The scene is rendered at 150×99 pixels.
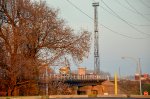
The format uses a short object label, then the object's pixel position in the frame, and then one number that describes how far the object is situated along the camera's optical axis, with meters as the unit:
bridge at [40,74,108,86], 96.02
